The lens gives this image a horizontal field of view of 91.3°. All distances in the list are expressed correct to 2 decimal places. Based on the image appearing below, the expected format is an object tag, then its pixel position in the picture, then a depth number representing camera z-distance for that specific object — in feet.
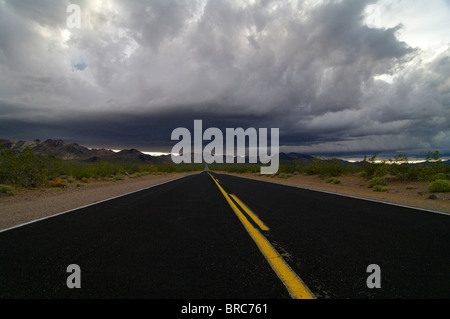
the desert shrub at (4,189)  36.67
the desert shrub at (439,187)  35.40
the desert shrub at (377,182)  48.32
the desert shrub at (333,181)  62.02
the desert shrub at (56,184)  49.99
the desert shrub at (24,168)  43.62
